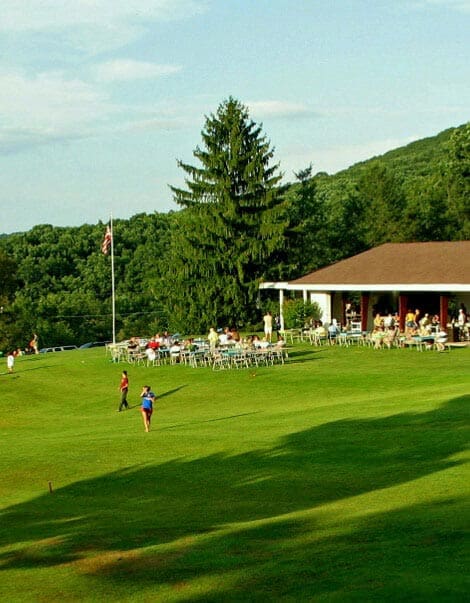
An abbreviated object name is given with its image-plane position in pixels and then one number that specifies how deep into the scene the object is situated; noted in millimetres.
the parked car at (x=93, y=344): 85875
